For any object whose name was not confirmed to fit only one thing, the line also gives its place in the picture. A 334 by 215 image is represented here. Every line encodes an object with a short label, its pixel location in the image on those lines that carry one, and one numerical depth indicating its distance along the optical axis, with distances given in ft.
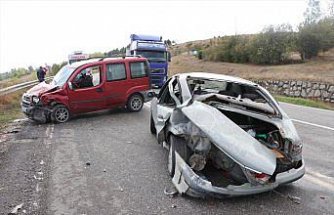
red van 34.14
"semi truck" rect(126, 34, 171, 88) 67.77
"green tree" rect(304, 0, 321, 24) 118.18
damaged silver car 14.35
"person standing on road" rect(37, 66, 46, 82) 83.33
